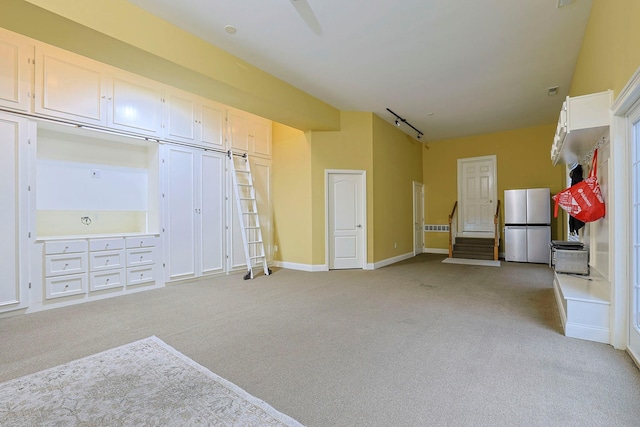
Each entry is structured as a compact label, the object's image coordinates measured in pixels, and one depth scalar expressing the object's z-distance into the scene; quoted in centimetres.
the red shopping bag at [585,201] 280
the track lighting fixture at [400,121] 620
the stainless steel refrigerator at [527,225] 651
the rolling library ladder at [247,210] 548
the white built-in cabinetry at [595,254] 250
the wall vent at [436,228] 826
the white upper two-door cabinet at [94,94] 357
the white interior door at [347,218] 601
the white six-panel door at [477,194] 774
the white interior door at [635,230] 217
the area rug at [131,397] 159
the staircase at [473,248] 731
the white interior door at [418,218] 796
